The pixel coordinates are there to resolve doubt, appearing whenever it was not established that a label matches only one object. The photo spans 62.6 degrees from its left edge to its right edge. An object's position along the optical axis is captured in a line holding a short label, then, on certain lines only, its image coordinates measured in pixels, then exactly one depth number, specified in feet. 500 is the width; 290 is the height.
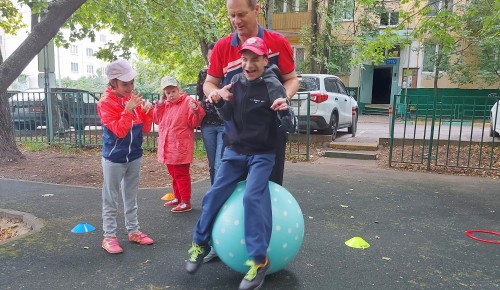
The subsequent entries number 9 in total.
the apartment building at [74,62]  167.55
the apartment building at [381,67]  73.61
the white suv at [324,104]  32.37
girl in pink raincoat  16.26
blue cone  14.19
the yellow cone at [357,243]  13.09
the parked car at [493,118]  34.35
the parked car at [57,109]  34.24
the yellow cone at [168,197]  18.79
